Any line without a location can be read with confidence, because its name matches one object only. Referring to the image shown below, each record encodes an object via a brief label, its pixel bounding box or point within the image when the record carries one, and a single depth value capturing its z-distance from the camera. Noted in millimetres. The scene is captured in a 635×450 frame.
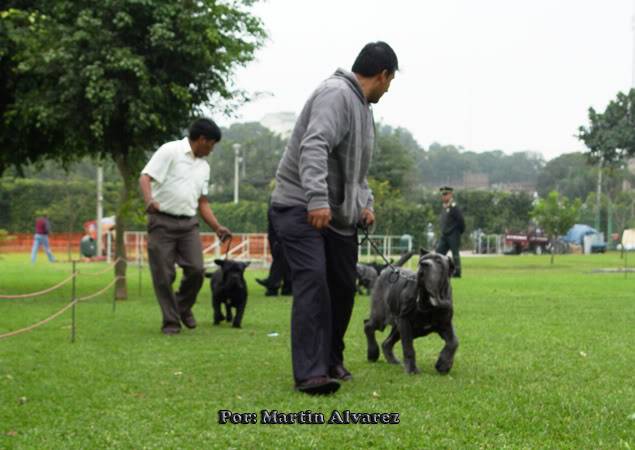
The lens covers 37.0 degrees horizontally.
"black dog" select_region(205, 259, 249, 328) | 11109
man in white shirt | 10094
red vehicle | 49750
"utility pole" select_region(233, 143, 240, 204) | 53422
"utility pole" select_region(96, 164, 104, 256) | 41000
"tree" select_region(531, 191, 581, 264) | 38031
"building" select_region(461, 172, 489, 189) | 124375
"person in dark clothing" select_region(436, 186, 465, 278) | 21812
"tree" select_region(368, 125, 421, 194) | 62562
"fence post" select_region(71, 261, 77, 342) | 9242
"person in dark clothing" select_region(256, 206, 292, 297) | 17219
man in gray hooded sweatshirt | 5930
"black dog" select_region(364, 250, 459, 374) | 6422
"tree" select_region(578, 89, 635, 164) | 48969
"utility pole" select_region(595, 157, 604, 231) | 58188
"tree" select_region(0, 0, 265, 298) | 14914
